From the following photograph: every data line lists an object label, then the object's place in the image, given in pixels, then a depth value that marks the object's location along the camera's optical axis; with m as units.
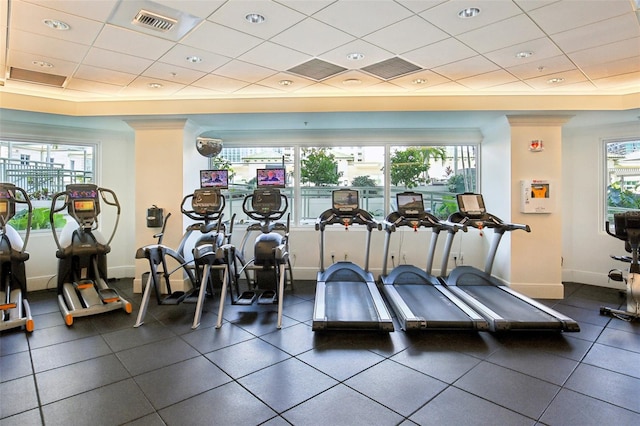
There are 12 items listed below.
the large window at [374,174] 6.27
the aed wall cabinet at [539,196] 4.92
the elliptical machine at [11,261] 3.88
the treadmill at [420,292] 3.51
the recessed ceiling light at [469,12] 2.71
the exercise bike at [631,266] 4.00
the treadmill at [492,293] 3.46
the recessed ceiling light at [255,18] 2.80
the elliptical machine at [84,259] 4.17
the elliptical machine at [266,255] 4.12
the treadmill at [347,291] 3.50
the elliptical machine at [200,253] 3.86
